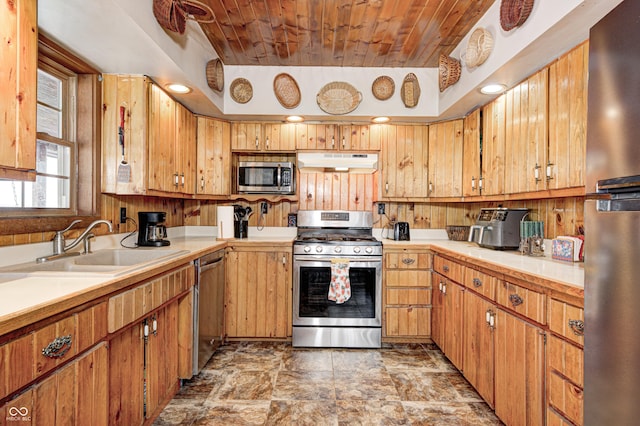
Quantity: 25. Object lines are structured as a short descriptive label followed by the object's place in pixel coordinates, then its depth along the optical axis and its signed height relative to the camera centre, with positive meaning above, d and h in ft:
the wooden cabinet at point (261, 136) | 11.40 +2.57
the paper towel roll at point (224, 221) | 11.00 -0.28
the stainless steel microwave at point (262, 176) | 11.43 +1.23
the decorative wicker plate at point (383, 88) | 10.80 +3.98
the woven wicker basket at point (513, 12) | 6.20 +3.82
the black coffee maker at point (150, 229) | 8.61 -0.44
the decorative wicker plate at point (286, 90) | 10.62 +3.83
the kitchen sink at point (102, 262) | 5.37 -0.93
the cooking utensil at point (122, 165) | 7.75 +1.06
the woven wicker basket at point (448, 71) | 9.20 +3.90
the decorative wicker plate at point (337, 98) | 10.67 +3.60
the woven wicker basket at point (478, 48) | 7.61 +3.85
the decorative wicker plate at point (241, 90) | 10.72 +3.86
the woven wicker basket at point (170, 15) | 6.36 +3.81
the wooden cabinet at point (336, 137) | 11.38 +2.54
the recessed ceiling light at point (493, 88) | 8.20 +3.09
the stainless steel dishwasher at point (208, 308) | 8.13 -2.50
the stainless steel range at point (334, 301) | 10.18 -2.47
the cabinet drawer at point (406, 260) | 10.44 -1.42
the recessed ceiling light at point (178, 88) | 8.59 +3.19
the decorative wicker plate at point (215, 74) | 9.27 +3.84
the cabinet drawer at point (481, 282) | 6.75 -1.45
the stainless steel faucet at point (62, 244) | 6.15 -0.60
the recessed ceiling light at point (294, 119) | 10.86 +3.07
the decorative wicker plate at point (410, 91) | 10.68 +3.86
